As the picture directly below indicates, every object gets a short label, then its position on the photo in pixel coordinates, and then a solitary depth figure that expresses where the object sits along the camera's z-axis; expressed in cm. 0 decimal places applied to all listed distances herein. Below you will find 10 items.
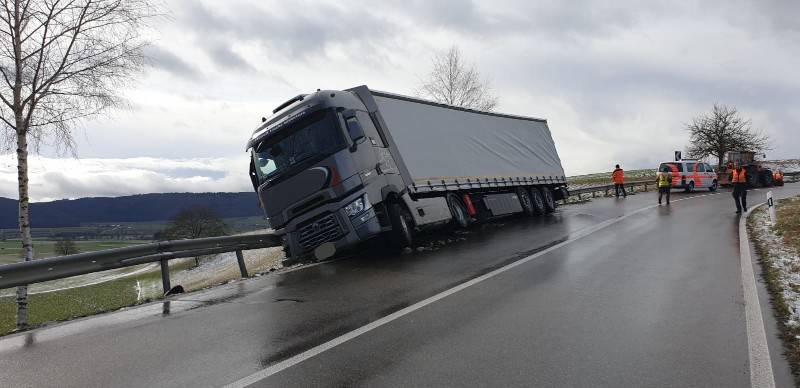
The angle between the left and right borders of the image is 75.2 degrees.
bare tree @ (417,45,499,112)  3838
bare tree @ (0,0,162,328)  1141
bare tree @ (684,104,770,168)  4738
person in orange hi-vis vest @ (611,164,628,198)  2933
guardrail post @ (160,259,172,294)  828
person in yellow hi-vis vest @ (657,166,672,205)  2263
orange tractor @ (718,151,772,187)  3519
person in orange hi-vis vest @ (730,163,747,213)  1829
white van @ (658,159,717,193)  3108
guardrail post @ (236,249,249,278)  977
